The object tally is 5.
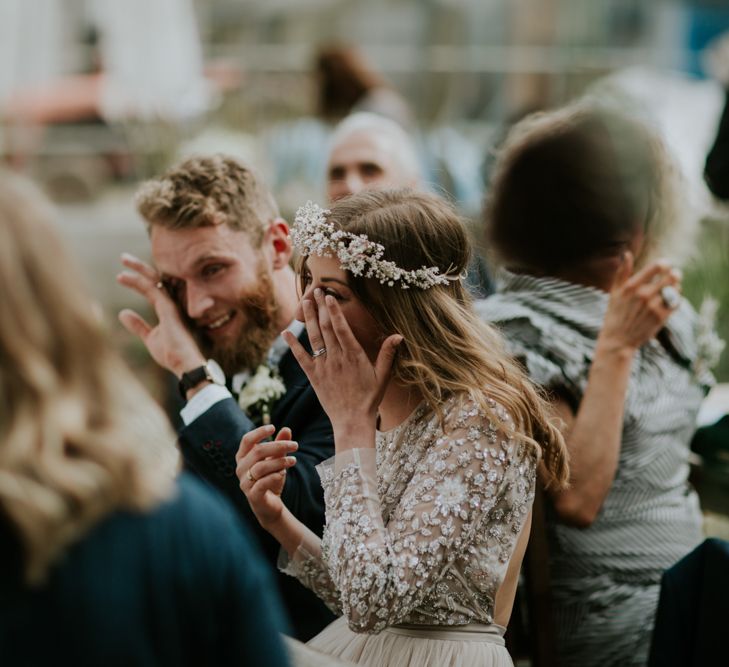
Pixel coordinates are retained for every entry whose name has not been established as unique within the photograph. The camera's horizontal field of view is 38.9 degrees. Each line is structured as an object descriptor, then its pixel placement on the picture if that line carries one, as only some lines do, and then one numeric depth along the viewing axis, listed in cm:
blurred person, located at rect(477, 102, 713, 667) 254
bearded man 242
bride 187
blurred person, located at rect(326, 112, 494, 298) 432
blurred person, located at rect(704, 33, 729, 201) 392
